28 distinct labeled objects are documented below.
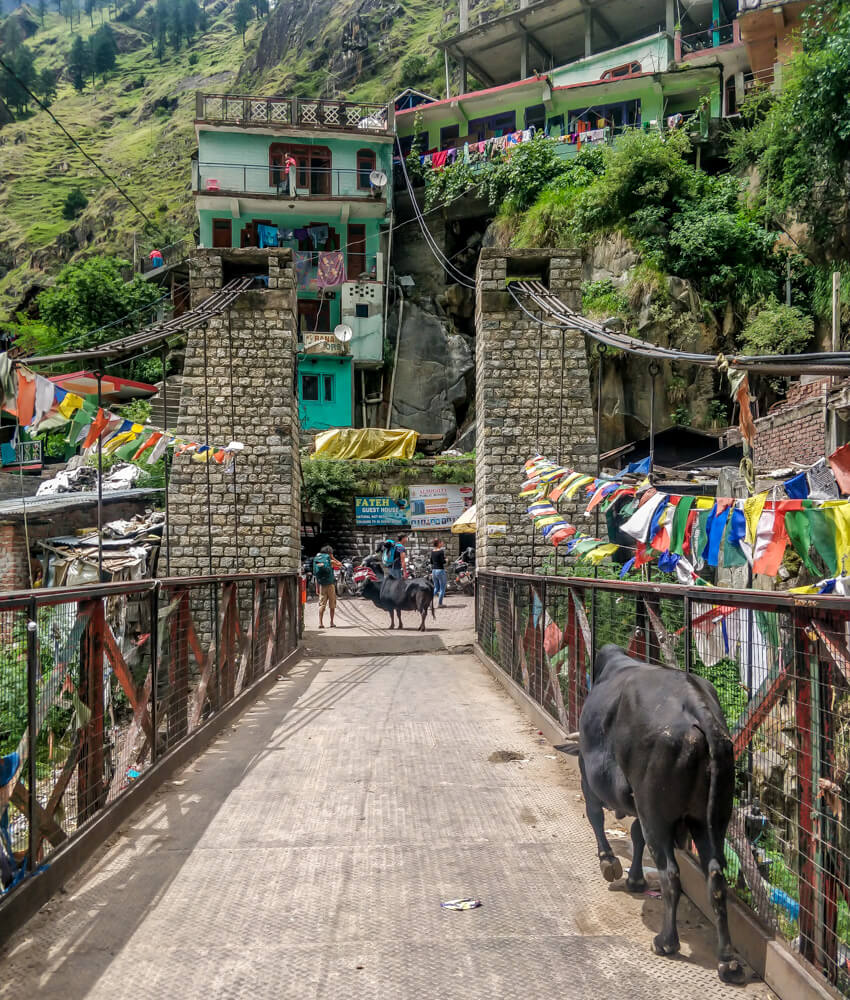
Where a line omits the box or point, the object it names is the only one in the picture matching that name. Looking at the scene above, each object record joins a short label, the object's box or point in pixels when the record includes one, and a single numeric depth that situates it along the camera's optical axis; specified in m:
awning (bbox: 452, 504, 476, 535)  21.30
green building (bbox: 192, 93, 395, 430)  31.36
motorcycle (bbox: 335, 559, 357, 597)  21.92
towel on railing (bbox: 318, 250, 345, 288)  31.88
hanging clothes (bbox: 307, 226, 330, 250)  32.56
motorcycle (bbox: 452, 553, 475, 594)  23.05
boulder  31.83
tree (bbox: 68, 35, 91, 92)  97.62
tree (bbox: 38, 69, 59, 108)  88.69
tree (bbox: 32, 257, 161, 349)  35.12
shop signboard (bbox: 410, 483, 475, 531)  24.45
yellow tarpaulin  27.59
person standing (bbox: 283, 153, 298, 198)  31.28
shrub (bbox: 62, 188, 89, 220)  64.25
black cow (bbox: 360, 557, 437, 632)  15.48
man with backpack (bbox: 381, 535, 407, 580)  19.63
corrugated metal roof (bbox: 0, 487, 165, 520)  17.66
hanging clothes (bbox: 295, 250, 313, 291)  32.06
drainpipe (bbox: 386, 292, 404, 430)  32.12
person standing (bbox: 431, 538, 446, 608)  20.06
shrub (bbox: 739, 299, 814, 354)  22.97
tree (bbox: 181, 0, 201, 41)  105.88
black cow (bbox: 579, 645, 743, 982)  2.72
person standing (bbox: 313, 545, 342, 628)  15.43
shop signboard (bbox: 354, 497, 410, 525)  24.41
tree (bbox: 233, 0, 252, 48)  99.94
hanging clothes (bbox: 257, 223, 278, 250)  31.59
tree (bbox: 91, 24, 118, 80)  98.75
